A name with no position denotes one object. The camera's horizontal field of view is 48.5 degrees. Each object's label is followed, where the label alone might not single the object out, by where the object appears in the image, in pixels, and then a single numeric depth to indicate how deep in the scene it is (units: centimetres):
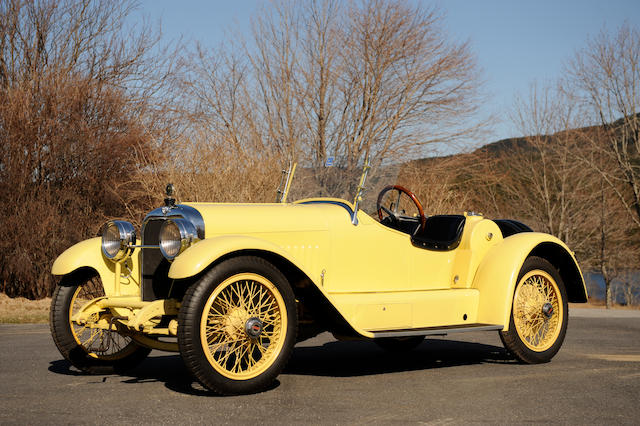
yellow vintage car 491
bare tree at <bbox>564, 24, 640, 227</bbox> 2441
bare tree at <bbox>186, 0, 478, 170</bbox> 2155
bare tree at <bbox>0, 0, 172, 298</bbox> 1401
